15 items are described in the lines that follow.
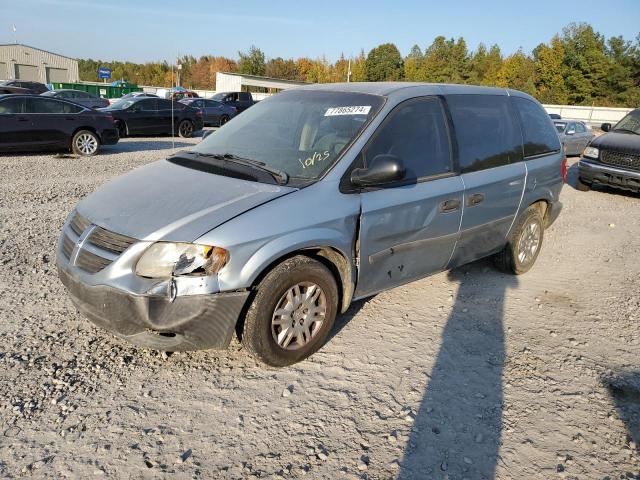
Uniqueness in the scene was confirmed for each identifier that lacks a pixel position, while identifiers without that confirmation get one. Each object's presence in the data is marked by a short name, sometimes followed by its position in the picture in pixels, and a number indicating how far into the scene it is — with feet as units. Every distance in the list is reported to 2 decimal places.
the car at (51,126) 36.65
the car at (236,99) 83.46
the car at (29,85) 89.04
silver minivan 9.48
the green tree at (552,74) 184.14
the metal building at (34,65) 176.65
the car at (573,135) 50.70
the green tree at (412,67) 235.20
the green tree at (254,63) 246.47
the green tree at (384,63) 239.91
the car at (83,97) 77.00
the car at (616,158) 32.30
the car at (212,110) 75.20
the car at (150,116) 53.52
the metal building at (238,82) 152.87
